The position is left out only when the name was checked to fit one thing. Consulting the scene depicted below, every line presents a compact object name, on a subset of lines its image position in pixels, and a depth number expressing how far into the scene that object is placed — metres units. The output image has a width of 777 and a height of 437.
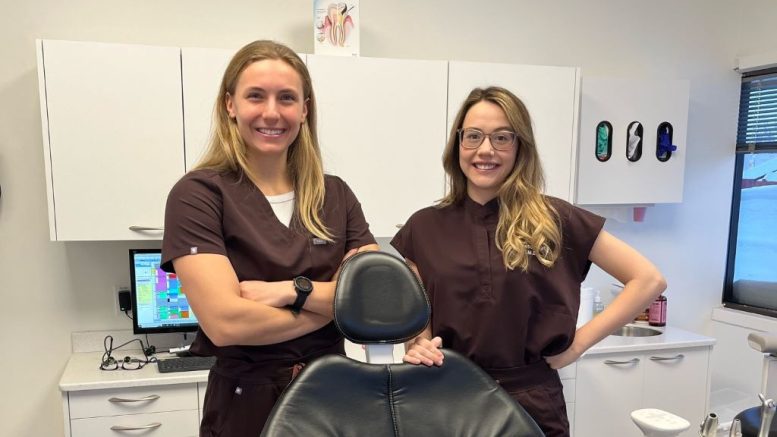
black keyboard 1.92
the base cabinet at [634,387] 2.28
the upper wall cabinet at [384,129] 2.03
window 2.88
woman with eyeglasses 1.26
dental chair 0.98
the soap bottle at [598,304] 2.68
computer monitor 2.06
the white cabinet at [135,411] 1.81
